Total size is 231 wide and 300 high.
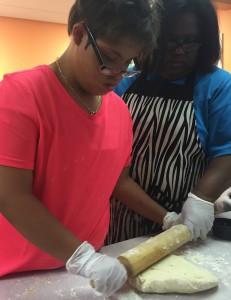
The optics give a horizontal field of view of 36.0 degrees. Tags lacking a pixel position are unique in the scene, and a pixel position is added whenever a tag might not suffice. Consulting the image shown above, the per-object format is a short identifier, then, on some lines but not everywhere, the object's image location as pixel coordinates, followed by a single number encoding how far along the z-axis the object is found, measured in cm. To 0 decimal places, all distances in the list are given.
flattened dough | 90
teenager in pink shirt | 78
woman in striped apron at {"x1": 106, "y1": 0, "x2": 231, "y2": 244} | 122
